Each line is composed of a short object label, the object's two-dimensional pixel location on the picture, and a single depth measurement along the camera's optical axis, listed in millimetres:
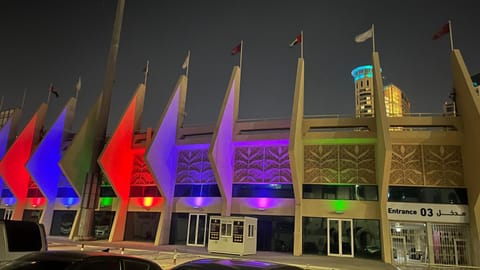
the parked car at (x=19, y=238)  7441
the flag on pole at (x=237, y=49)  24912
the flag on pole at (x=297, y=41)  23266
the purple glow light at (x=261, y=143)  21391
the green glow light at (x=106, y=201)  25547
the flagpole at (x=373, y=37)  21531
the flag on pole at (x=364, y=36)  22047
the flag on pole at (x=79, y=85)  31956
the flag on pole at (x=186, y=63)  26922
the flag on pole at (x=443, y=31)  20828
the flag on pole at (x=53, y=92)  32500
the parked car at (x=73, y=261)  4281
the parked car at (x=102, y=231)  25328
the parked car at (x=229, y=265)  3449
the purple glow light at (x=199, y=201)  22766
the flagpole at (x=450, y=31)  20703
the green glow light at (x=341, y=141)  20188
